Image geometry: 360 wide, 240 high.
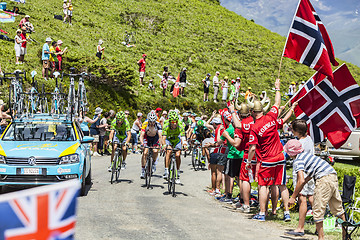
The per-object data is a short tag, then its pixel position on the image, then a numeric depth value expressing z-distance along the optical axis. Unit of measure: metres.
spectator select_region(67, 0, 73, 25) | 40.54
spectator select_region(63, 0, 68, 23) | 39.27
